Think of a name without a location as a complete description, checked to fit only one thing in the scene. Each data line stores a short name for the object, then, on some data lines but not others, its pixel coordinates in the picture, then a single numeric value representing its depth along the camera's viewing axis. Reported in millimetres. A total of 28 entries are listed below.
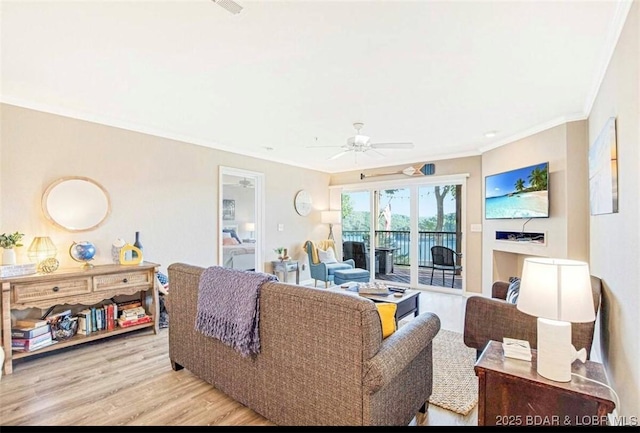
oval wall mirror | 3193
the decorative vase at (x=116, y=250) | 3545
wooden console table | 2615
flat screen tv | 3812
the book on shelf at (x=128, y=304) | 3460
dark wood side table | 1435
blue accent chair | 5520
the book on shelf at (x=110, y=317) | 3264
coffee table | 3197
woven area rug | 2204
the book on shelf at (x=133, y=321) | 3328
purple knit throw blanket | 1891
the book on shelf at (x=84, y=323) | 3115
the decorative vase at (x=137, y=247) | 3572
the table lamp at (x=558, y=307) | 1487
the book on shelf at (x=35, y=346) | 2709
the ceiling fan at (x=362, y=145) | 3641
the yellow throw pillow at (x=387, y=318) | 1767
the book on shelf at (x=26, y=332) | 2732
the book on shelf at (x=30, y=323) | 2807
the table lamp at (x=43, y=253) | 2936
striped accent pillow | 2599
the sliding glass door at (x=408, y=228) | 5586
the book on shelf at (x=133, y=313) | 3391
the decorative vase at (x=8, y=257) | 2777
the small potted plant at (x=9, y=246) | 2742
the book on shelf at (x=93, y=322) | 3170
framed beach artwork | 1960
